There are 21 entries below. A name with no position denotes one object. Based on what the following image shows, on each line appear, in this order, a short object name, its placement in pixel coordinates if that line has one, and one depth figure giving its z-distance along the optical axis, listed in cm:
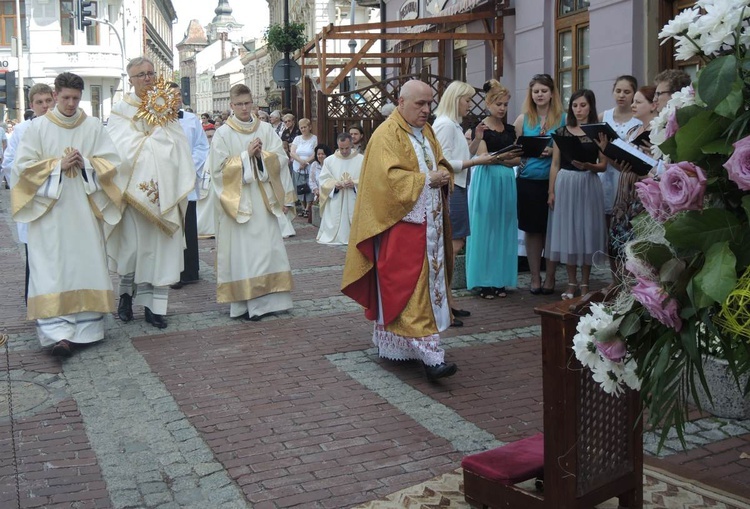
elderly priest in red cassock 636
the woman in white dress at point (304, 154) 1692
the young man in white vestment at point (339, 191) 1385
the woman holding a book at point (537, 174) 904
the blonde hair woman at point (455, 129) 804
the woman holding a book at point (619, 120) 838
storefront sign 2050
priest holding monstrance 836
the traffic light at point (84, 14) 3275
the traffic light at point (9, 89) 2358
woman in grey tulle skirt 850
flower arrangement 269
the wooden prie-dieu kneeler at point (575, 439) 364
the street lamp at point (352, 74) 2558
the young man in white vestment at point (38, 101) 912
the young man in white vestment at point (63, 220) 741
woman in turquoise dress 915
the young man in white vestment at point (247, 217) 859
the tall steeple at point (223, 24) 17862
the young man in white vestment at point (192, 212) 1076
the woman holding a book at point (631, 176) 769
